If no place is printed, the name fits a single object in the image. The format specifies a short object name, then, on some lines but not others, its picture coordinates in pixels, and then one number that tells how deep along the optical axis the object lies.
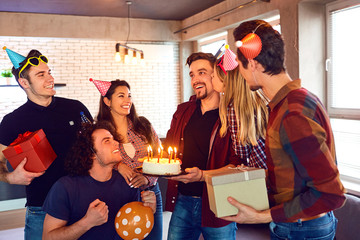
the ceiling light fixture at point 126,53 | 7.67
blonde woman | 1.99
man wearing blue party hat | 2.35
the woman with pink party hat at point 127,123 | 2.86
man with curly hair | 1.95
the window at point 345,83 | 4.26
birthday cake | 1.99
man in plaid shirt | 1.26
